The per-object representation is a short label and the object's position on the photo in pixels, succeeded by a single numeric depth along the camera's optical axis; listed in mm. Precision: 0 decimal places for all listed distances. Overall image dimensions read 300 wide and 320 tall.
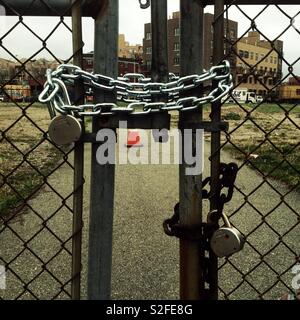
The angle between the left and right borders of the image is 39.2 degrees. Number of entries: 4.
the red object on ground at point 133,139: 9969
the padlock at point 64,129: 1107
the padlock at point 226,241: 1227
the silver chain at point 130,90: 1098
